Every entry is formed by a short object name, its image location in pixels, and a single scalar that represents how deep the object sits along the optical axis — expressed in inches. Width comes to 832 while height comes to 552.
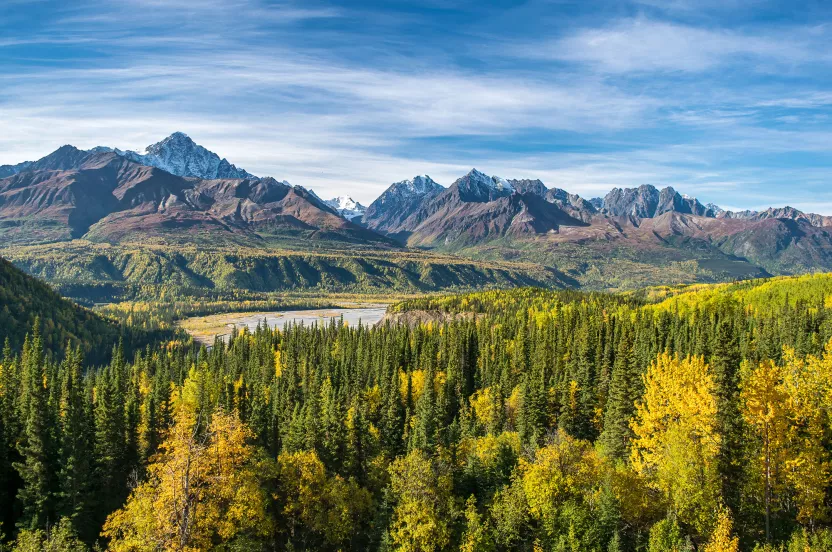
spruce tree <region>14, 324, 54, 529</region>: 2760.8
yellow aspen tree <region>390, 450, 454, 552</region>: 2299.5
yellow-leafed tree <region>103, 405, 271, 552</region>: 1505.9
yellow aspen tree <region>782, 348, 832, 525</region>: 2082.9
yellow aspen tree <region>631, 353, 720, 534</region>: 2199.8
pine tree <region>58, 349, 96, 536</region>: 2812.5
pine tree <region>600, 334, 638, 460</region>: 3090.6
